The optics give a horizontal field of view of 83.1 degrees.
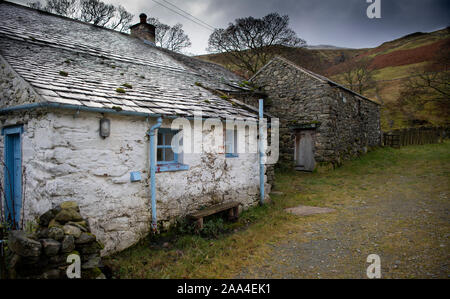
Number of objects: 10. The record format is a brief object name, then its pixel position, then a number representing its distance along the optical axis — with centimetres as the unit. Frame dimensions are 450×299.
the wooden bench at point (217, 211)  537
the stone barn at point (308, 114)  1230
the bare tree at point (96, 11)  1870
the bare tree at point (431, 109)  1697
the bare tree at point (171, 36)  2394
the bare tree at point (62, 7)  1772
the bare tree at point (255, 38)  2003
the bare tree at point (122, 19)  2069
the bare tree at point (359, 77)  2681
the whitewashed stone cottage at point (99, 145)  411
